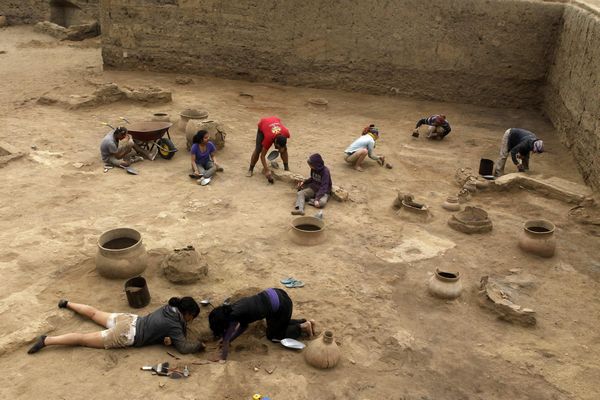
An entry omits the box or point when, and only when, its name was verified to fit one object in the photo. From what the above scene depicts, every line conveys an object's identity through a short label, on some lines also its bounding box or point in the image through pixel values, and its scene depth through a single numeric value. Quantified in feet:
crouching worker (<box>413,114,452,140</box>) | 34.47
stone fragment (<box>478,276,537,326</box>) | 17.72
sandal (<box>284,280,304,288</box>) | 18.98
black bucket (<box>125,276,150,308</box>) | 17.04
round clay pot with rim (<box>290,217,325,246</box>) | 21.65
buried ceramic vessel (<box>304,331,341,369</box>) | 15.15
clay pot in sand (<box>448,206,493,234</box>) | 23.48
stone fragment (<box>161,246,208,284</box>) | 18.58
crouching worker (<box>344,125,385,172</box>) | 29.66
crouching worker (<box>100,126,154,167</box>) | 27.55
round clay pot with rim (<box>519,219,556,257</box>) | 21.56
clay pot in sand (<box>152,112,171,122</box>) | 33.31
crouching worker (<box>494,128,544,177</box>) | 28.96
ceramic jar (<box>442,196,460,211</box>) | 25.55
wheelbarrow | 28.63
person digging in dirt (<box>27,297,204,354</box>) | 15.20
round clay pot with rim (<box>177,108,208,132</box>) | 33.22
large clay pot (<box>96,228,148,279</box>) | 18.34
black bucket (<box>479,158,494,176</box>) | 29.43
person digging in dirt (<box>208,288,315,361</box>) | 15.76
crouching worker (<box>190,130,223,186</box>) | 27.35
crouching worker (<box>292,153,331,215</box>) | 25.14
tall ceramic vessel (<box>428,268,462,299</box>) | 18.74
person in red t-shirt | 27.30
